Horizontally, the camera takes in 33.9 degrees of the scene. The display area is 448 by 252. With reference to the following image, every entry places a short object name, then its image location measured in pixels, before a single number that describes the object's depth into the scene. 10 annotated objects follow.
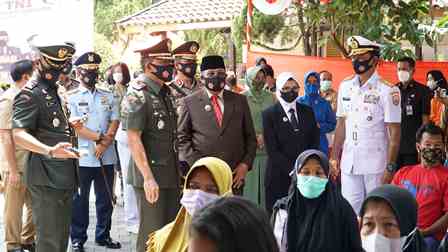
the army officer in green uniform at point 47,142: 5.55
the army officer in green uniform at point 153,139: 5.63
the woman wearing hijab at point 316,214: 4.73
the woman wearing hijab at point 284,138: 6.93
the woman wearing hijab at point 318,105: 8.80
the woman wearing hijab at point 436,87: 8.89
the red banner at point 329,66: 9.94
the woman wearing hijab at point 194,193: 4.43
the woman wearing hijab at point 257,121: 7.81
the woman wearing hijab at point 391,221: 4.09
